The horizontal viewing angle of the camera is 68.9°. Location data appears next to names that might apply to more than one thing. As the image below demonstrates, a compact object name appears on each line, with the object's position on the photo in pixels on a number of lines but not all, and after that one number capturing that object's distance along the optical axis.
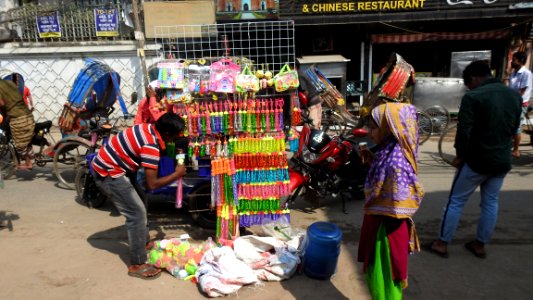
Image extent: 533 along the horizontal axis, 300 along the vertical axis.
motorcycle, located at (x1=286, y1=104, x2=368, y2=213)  4.73
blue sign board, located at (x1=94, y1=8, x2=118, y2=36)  10.43
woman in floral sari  2.45
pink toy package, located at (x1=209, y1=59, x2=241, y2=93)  3.73
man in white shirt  6.27
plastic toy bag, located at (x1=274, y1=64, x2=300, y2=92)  3.77
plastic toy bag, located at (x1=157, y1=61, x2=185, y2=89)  3.72
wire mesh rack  4.25
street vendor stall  3.73
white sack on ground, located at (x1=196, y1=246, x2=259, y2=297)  3.11
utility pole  9.88
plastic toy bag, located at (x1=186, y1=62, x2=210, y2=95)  3.78
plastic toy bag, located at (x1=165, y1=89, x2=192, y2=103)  3.77
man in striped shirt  3.14
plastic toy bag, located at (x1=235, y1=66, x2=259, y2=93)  3.71
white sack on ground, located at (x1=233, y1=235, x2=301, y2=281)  3.32
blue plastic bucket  3.11
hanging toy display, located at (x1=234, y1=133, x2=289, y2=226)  3.78
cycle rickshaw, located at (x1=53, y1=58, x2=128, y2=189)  5.76
